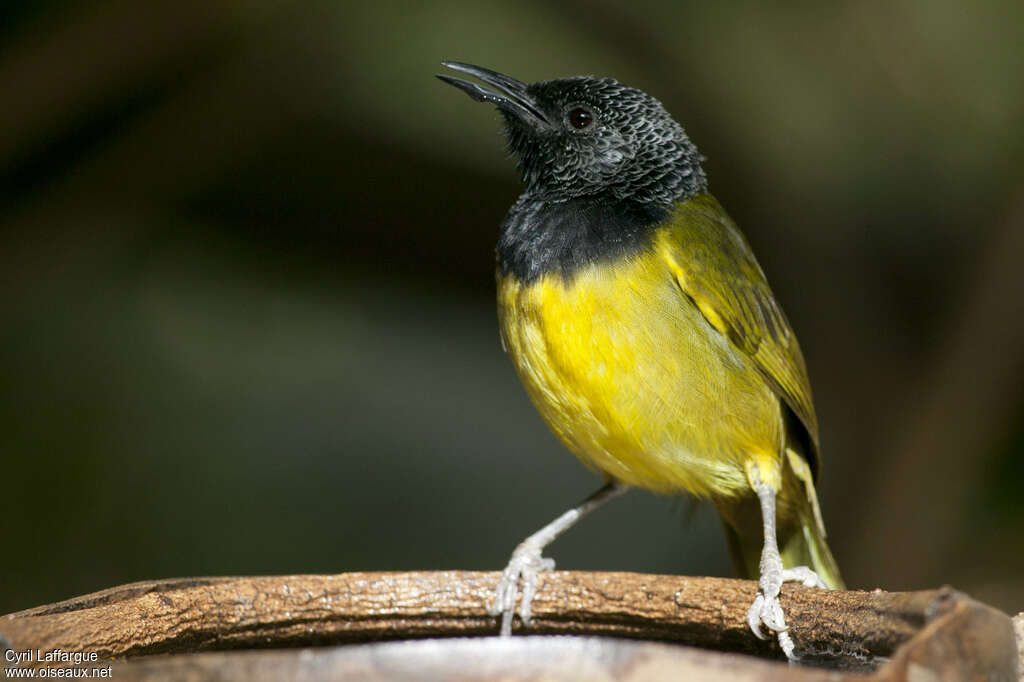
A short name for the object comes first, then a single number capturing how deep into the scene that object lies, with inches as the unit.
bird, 102.8
